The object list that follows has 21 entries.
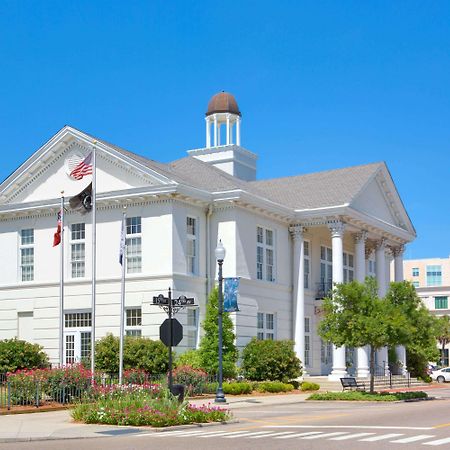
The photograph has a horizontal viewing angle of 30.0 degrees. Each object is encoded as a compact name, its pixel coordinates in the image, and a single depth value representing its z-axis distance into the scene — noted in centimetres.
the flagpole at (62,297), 3591
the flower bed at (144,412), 2169
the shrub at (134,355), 3572
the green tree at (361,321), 3475
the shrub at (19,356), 3638
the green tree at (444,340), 9500
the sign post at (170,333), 2402
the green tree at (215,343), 3853
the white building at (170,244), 3991
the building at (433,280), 11044
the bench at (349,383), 3781
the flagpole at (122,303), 2948
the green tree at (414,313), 3881
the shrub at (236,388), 3634
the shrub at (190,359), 3775
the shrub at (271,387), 3809
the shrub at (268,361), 4009
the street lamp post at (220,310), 3064
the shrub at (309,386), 4044
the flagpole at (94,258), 2955
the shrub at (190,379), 3384
